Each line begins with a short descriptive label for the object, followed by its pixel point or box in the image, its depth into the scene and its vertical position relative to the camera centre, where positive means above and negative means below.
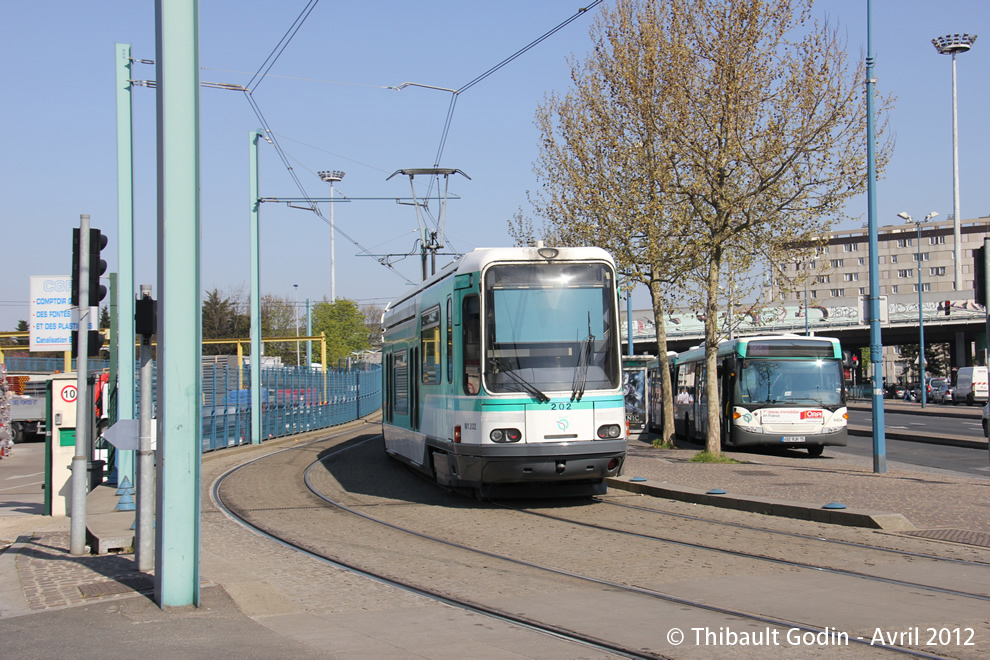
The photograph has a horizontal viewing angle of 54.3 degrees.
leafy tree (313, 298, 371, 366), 77.06 +2.98
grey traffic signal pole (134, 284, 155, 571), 8.39 -1.01
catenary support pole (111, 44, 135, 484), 14.85 +1.96
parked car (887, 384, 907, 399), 85.73 -3.19
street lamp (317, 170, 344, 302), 79.07 +15.41
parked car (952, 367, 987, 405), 56.38 -1.68
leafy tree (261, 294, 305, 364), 86.59 +3.94
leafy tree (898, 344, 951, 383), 96.81 -0.12
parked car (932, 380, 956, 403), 62.65 -2.34
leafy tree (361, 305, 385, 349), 102.38 +4.70
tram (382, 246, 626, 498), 12.06 -0.10
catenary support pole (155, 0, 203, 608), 6.85 +0.41
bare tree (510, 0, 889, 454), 17.41 +3.97
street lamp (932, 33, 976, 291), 84.50 +27.15
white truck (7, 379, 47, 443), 35.91 -1.81
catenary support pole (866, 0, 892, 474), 16.12 +1.23
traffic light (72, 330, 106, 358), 10.68 +0.26
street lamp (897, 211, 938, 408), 52.68 -0.06
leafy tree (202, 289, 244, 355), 77.88 +3.61
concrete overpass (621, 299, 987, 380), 68.69 +2.38
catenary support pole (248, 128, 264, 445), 28.56 +1.98
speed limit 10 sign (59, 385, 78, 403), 13.41 -0.38
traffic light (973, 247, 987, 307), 14.05 +1.19
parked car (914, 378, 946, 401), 67.10 -2.07
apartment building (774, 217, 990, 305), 123.56 +12.99
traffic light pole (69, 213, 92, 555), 9.64 -0.47
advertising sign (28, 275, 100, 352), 12.04 +0.69
